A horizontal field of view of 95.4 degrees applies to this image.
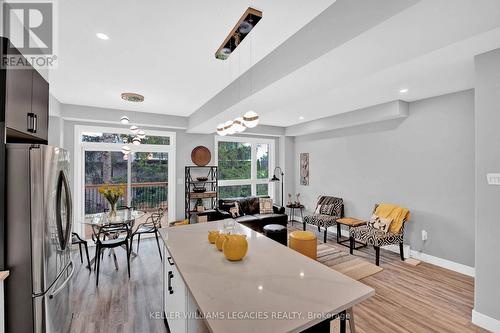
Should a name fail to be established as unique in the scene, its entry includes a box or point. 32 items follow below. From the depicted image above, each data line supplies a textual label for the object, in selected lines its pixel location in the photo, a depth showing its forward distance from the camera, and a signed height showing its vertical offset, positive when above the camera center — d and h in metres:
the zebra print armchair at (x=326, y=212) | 4.86 -1.05
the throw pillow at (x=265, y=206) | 5.61 -0.96
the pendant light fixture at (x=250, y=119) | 2.01 +0.43
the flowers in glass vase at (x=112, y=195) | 3.53 -0.43
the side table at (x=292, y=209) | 6.29 -1.26
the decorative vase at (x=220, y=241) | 1.71 -0.56
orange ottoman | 1.83 -0.62
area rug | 3.39 -1.57
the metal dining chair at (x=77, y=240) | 3.46 -1.14
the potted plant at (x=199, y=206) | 5.28 -0.91
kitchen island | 0.97 -0.64
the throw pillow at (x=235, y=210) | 5.23 -1.00
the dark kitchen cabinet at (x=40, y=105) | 1.95 +0.57
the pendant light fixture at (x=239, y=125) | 2.21 +0.42
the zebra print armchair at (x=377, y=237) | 3.64 -1.16
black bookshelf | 5.28 -0.50
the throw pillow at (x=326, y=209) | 5.25 -0.99
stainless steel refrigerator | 1.51 -0.48
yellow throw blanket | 3.87 -0.84
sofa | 5.07 -1.12
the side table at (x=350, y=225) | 4.20 -1.12
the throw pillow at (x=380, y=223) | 3.93 -0.99
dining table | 3.30 -0.80
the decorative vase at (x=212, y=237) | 1.90 -0.58
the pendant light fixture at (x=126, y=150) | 4.39 +0.34
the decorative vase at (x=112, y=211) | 3.61 -0.71
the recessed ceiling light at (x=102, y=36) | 2.03 +1.19
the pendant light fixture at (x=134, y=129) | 3.73 +0.63
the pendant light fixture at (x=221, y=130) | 2.46 +0.41
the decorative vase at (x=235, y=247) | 1.54 -0.54
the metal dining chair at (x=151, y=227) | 3.81 -1.06
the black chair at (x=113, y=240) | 3.14 -1.04
